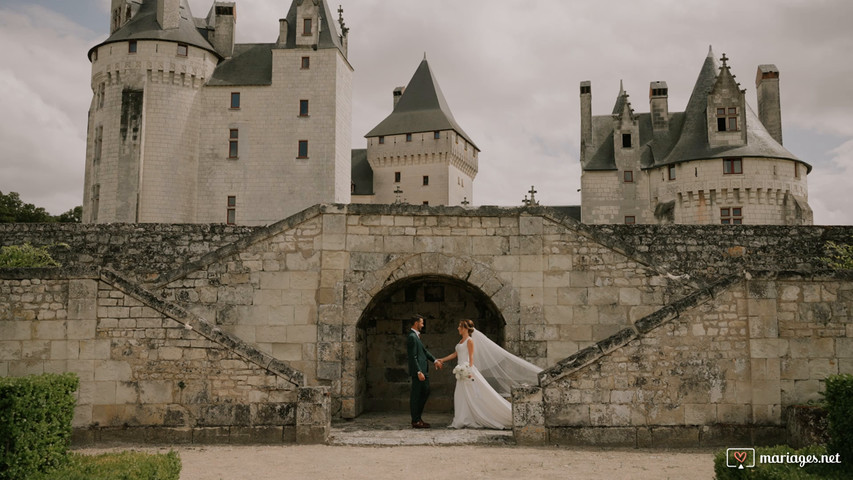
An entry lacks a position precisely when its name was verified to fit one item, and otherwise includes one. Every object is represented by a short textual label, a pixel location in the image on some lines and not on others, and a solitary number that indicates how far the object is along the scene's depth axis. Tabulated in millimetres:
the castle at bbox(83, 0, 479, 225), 35156
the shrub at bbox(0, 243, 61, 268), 13711
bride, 10430
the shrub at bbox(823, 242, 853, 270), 13602
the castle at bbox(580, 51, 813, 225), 33938
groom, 10883
